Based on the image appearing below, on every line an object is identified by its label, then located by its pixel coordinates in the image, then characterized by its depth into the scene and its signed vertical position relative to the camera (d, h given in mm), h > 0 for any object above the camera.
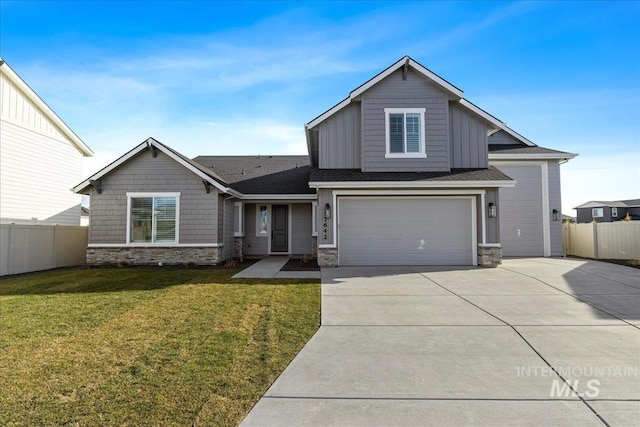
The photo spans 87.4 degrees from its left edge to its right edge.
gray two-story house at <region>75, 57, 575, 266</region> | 11562 +1275
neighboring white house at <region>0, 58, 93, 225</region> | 13859 +3077
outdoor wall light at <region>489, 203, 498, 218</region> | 11388 +555
